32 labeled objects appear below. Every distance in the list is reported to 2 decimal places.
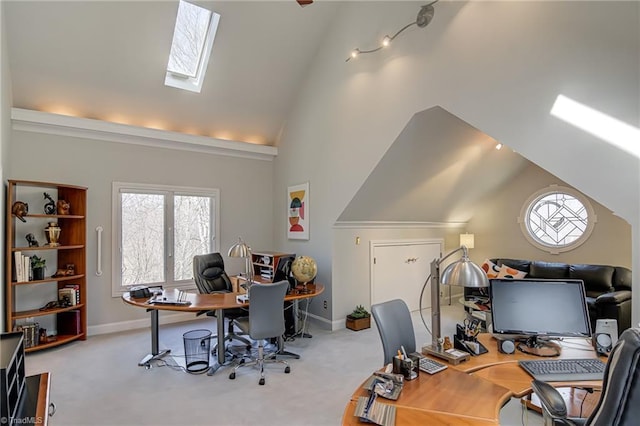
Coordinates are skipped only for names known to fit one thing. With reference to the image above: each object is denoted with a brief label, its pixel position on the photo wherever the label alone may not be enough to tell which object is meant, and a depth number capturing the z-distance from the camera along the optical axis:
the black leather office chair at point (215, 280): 4.23
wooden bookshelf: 4.12
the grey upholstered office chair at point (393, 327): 2.23
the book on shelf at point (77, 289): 4.52
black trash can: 3.68
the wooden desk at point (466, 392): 1.46
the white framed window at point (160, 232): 5.06
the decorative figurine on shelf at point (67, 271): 4.40
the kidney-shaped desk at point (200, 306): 3.57
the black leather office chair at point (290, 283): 4.60
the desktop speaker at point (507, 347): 2.18
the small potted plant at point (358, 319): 5.04
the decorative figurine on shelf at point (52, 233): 4.34
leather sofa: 4.32
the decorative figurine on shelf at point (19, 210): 3.93
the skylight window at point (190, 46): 4.71
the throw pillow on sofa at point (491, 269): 5.80
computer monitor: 2.18
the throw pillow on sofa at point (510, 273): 5.67
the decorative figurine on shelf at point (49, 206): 4.38
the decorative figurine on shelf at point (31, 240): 4.25
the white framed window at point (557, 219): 5.80
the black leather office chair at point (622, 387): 1.09
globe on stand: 4.46
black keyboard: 1.84
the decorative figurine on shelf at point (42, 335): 4.22
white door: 5.61
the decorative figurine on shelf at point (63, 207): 4.42
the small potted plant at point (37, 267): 4.16
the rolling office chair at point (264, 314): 3.39
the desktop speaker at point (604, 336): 2.16
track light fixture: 3.70
